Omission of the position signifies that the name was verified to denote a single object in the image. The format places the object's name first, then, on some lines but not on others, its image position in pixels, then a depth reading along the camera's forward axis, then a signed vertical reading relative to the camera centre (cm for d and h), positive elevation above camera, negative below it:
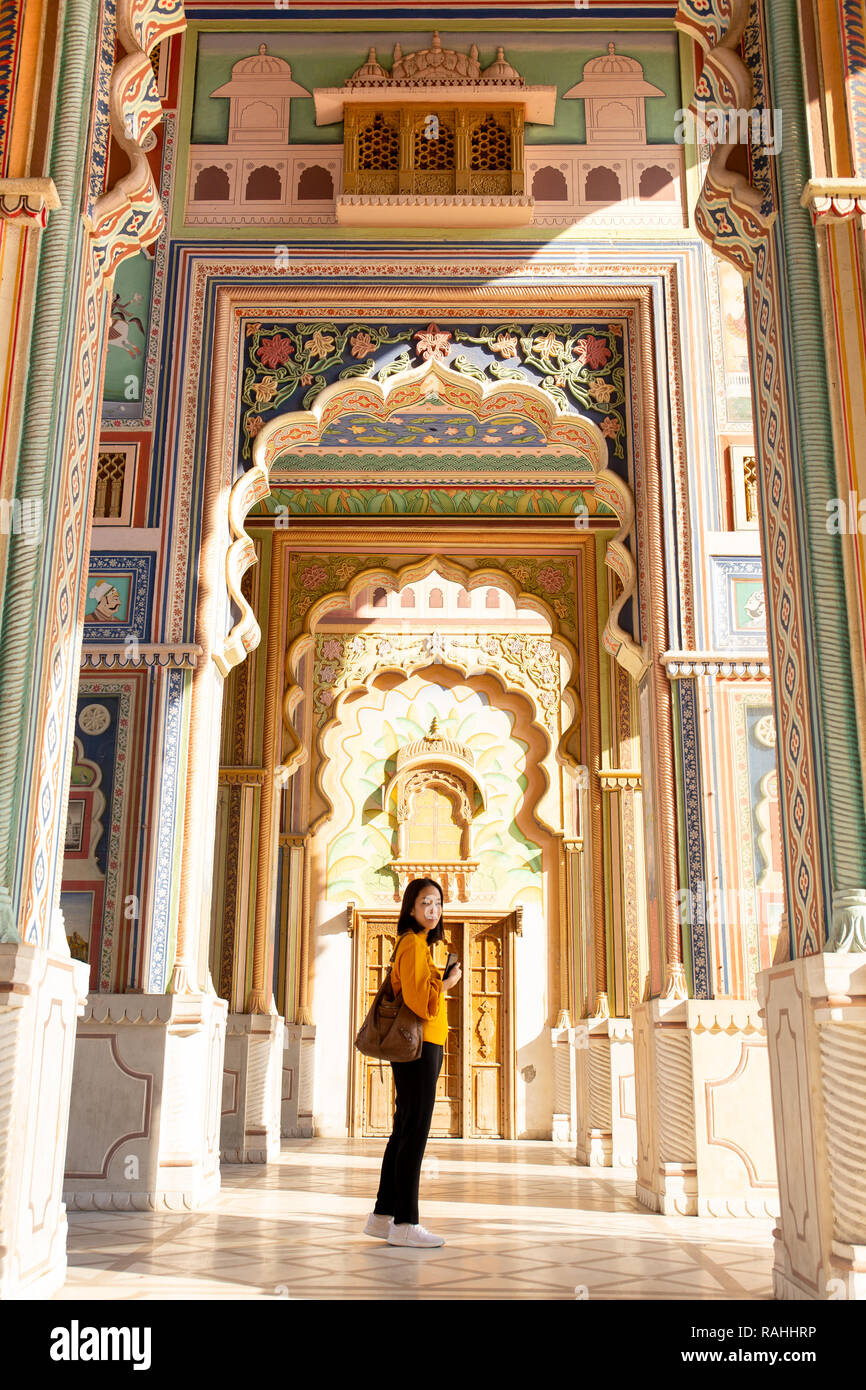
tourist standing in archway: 434 +0
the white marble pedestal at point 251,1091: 862 -18
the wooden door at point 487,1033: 1195 +29
